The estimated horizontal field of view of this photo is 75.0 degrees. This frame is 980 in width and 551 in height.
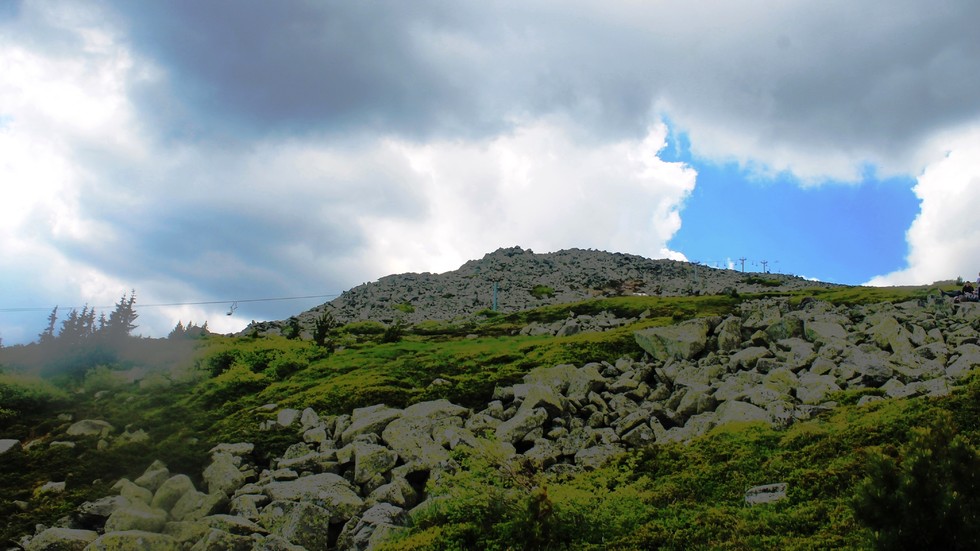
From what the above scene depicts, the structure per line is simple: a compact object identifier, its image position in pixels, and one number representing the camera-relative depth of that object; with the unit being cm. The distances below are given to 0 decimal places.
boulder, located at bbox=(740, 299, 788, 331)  2252
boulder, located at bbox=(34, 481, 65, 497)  1427
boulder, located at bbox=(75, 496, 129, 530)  1261
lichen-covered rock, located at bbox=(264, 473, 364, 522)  1241
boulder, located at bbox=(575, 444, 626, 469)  1395
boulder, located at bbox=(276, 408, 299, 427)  1844
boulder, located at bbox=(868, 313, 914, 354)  1889
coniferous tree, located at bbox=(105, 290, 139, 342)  3941
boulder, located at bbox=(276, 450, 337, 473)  1461
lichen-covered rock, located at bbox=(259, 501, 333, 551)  1152
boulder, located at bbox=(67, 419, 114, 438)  1822
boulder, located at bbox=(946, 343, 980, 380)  1558
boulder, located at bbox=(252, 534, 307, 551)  1062
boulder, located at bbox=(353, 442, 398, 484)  1385
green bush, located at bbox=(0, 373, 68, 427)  2069
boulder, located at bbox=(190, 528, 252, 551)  1084
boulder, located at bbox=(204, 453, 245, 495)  1414
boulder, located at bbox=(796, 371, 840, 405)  1562
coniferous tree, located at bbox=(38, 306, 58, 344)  3826
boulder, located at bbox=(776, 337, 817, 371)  1839
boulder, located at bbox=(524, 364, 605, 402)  1843
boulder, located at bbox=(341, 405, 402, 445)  1639
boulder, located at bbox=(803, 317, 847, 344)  2048
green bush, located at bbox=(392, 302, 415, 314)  6674
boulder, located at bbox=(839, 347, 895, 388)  1617
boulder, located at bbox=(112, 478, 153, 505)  1346
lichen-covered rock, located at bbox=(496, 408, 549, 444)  1558
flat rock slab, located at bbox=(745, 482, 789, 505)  1085
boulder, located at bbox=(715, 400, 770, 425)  1459
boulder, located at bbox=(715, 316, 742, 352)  2138
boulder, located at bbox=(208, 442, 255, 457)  1606
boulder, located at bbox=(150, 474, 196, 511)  1341
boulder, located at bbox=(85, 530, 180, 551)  1079
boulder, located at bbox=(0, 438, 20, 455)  1668
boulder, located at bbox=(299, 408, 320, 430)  1808
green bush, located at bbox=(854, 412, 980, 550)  717
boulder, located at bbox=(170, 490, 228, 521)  1270
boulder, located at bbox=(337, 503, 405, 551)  1122
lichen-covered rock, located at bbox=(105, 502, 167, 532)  1191
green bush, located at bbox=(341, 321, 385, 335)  4409
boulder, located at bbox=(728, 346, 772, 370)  1928
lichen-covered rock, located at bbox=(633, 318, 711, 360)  2122
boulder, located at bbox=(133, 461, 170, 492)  1423
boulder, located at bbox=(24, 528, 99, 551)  1121
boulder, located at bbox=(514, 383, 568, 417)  1678
